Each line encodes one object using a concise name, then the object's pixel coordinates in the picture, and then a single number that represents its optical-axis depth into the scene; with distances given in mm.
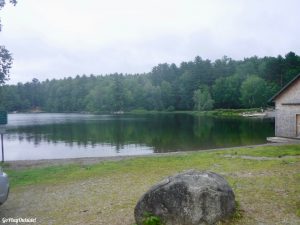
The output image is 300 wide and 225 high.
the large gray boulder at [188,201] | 7301
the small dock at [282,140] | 30838
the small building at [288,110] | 31672
